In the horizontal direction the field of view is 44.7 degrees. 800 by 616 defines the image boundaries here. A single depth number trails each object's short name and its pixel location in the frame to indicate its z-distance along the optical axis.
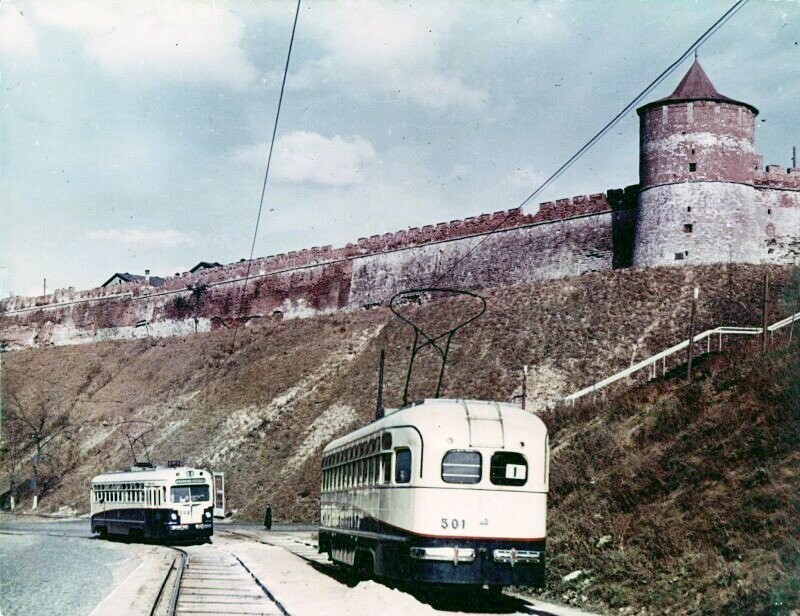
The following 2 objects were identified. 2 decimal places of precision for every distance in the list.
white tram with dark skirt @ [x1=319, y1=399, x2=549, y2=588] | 14.30
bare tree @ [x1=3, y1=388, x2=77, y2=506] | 58.66
